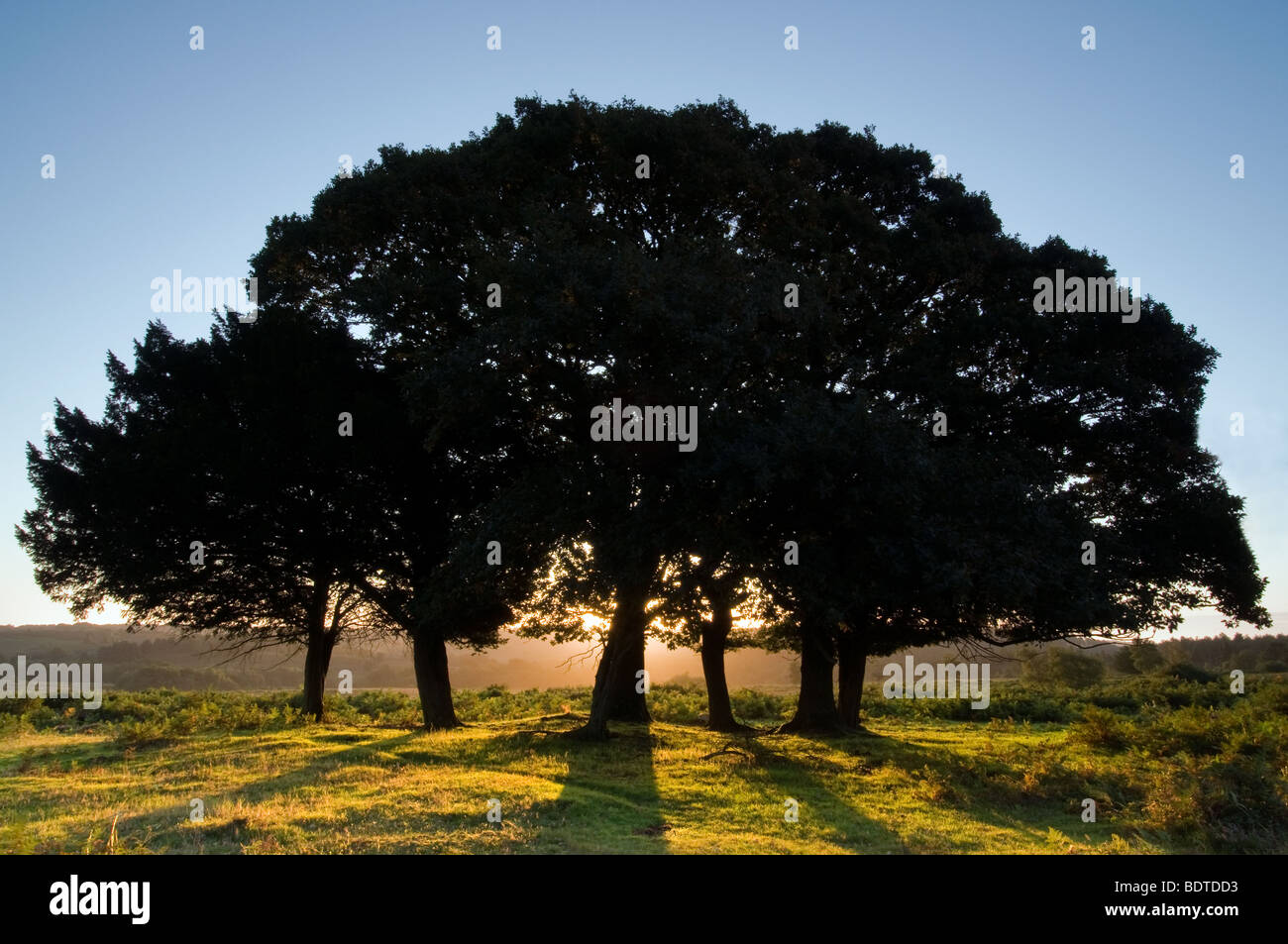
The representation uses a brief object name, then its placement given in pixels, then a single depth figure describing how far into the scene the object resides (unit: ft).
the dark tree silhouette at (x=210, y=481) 82.43
